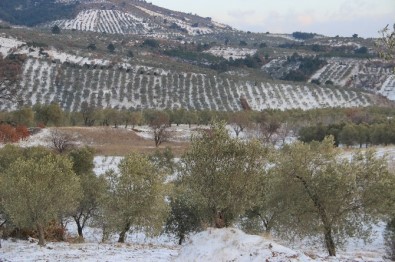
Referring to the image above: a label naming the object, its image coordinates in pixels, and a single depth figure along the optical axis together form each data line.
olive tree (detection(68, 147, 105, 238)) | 51.00
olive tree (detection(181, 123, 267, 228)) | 29.53
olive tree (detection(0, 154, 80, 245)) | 37.94
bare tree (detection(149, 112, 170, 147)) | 108.64
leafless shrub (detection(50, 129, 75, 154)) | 95.00
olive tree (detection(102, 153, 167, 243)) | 41.84
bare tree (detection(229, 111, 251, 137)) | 122.30
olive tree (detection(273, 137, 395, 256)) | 33.63
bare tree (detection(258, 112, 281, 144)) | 115.99
